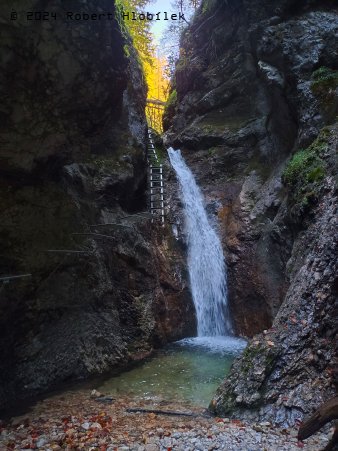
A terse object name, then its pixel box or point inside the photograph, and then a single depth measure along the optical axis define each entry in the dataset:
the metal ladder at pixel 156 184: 13.34
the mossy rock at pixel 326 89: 10.80
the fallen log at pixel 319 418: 3.87
